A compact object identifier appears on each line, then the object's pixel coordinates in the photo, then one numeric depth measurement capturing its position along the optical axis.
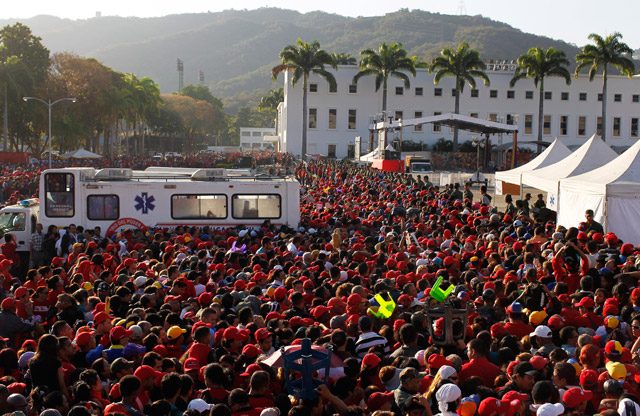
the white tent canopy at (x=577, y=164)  20.53
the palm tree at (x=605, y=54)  67.12
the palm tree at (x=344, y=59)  87.06
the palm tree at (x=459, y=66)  70.25
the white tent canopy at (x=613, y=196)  14.71
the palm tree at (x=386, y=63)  72.19
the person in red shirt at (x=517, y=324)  7.79
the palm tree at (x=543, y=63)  71.00
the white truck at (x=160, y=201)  18.20
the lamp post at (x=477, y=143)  39.44
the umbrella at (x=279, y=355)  6.39
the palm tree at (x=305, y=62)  70.00
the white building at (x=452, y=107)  76.94
